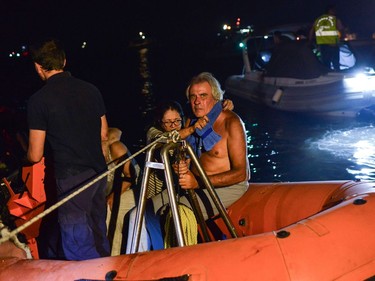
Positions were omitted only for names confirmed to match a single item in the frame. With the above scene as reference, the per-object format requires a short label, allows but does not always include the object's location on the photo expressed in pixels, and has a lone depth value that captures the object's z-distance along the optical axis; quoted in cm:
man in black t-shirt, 308
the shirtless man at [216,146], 367
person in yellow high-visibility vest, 1212
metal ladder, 297
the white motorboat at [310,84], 1135
